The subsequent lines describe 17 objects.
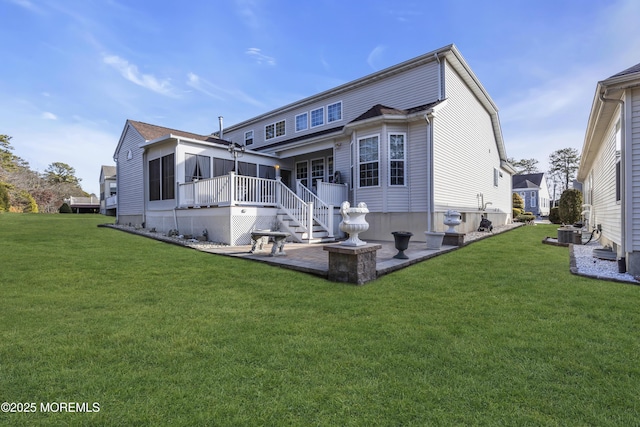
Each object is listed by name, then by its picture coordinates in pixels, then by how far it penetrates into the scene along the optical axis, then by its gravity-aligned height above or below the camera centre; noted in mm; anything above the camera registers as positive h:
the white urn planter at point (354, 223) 4906 -221
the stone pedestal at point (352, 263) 4656 -883
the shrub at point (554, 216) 20459 -539
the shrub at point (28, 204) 26906 +792
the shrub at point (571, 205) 15469 +185
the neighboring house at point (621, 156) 5047 +1050
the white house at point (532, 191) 40750 +2541
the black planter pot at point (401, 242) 6367 -714
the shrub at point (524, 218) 23909 -759
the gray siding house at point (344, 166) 9781 +1891
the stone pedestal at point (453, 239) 8297 -873
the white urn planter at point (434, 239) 7660 -795
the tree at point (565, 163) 40931 +6622
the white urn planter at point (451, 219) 8508 -286
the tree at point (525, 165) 48438 +7366
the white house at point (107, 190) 28664 +2653
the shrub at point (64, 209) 29508 +329
